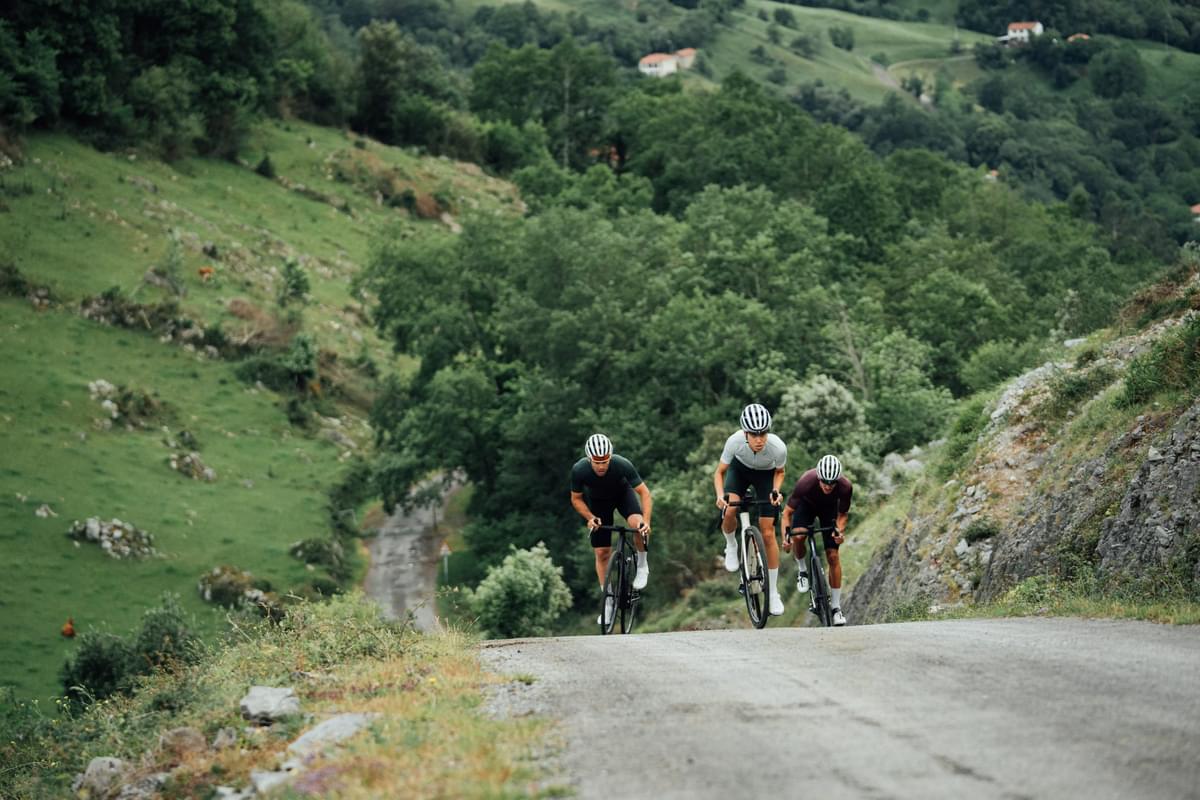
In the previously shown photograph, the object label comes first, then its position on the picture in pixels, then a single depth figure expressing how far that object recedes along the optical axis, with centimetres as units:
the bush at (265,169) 9175
